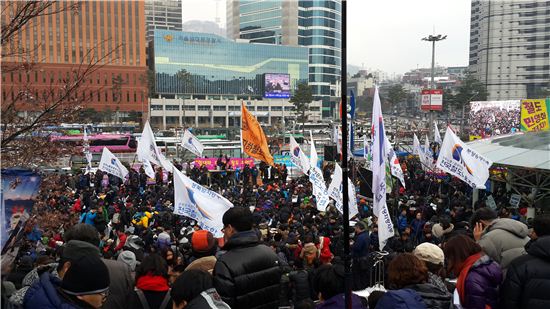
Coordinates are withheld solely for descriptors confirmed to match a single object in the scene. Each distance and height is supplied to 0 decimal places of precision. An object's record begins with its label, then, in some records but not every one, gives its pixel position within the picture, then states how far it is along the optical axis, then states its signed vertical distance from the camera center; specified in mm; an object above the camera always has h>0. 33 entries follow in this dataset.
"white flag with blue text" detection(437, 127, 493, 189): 11477 -1289
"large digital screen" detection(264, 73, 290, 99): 104312 +5402
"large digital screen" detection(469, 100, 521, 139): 40781 -720
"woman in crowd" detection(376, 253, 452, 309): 3255 -1172
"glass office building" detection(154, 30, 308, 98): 98250 +10288
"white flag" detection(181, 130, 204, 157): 19633 -1330
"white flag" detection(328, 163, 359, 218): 11047 -2019
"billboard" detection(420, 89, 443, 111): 55062 +1171
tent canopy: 13981 -1371
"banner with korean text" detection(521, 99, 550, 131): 34094 -406
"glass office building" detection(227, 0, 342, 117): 115000 +19454
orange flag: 13047 -805
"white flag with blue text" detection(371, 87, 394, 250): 6672 -931
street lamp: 40750 +6108
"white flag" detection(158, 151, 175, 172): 16794 -1908
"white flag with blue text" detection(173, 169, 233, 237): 7656 -1526
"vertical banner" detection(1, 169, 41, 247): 4781 -853
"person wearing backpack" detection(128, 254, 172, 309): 3788 -1405
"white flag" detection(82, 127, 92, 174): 22131 -2461
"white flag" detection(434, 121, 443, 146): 23153 -1325
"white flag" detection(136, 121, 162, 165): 16188 -1290
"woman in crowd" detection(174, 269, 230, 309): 2697 -1047
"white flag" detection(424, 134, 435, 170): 19058 -2010
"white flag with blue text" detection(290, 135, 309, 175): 17531 -1695
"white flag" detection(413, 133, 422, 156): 22781 -1626
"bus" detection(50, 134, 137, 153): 44781 -2984
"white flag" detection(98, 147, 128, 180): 16328 -1841
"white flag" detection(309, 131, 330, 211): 12273 -2058
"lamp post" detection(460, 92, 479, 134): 70250 +582
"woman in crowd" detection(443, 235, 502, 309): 3229 -1173
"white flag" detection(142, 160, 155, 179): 16906 -2020
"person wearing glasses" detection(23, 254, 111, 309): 2645 -998
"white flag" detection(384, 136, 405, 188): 12789 -1624
